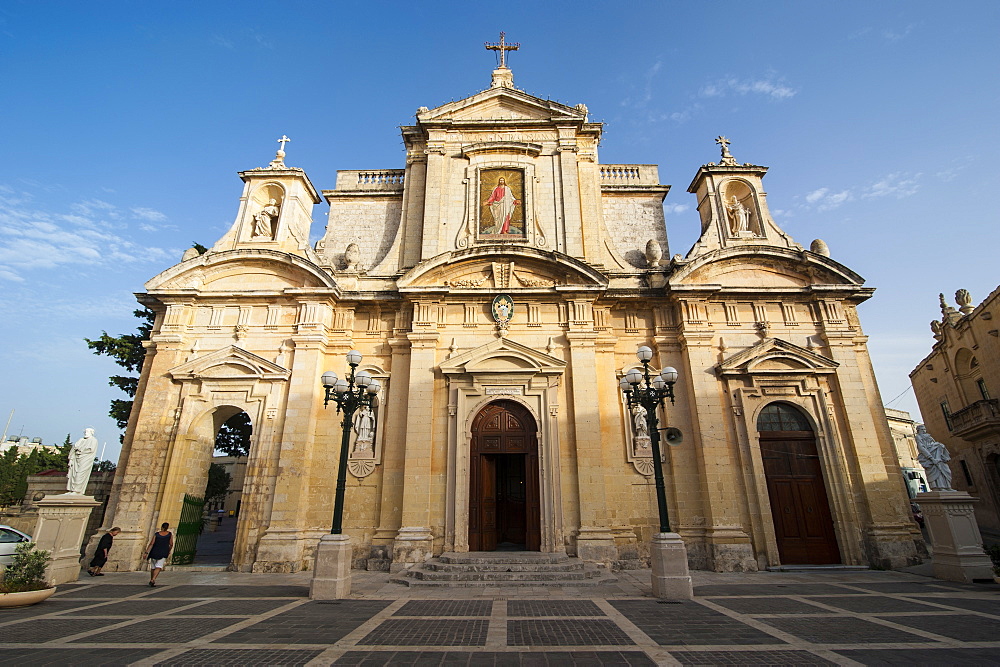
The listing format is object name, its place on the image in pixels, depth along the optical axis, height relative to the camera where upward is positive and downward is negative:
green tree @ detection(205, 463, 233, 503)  28.79 +1.99
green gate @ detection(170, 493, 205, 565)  14.59 -0.35
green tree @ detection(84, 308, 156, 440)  20.86 +6.77
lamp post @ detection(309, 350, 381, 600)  10.01 -0.39
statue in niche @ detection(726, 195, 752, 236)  18.12 +10.34
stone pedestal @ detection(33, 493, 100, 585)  11.92 -0.28
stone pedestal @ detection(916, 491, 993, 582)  11.38 -0.57
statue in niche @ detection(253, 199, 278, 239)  18.20 +10.34
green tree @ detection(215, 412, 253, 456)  23.66 +3.76
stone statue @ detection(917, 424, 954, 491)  13.13 +1.31
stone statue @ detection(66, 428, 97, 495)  12.98 +1.43
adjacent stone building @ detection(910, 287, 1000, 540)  21.94 +5.54
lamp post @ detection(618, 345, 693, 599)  9.77 -0.44
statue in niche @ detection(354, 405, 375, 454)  15.06 +2.52
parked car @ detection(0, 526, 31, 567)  11.86 -0.48
